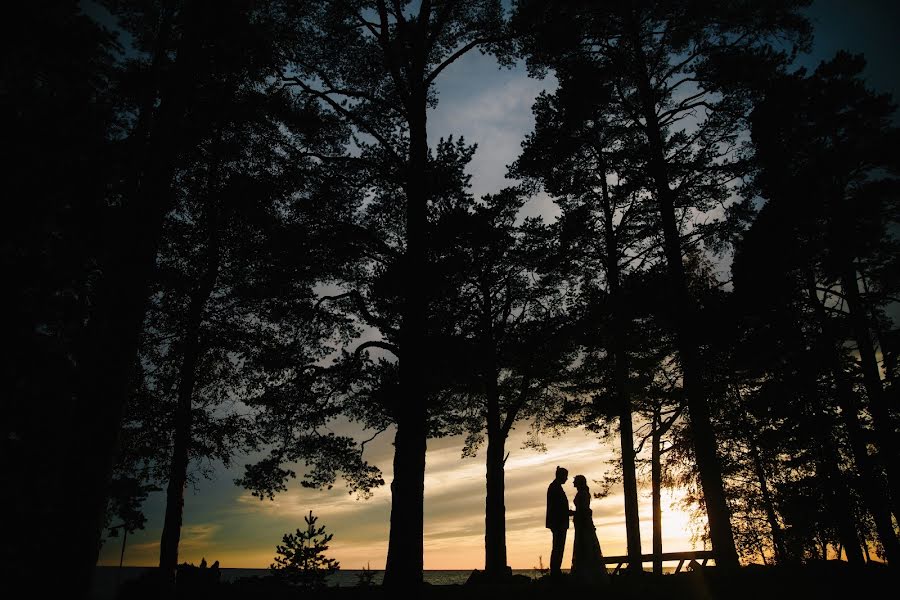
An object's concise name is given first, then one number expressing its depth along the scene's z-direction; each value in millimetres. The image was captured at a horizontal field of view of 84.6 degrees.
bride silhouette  9742
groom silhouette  9749
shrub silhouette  9250
